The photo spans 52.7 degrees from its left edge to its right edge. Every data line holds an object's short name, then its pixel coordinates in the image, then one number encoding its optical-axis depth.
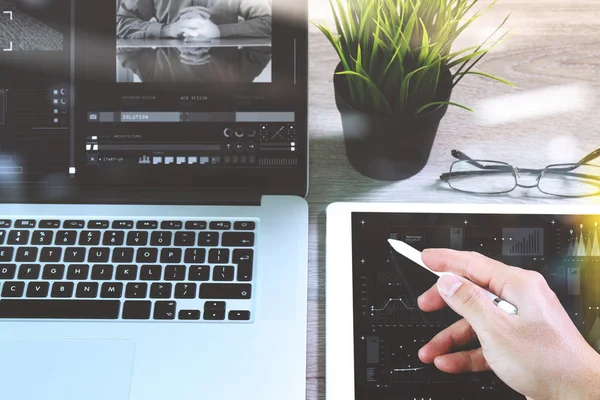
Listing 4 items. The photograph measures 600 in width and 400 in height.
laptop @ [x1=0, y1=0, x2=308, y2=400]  0.73
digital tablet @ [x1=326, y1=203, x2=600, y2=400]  0.71
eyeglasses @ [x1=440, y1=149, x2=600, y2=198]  0.82
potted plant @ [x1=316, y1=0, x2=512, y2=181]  0.69
